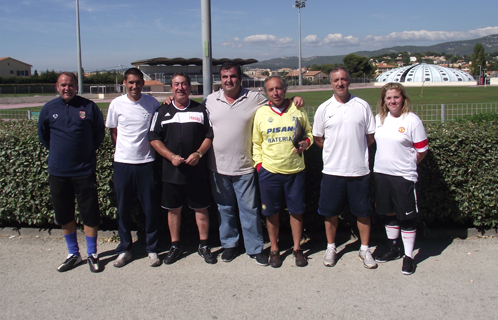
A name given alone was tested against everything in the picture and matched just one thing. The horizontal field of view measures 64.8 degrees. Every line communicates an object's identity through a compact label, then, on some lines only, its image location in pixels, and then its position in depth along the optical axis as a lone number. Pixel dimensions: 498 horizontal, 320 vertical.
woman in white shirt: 3.82
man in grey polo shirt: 4.00
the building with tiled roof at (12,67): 85.19
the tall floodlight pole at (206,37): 5.38
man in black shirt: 3.98
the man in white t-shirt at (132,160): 4.08
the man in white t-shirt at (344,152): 3.87
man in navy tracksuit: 3.90
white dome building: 99.81
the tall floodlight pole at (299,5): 64.81
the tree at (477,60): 123.75
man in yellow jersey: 3.91
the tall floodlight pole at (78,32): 31.23
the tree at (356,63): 111.51
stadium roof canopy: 83.84
